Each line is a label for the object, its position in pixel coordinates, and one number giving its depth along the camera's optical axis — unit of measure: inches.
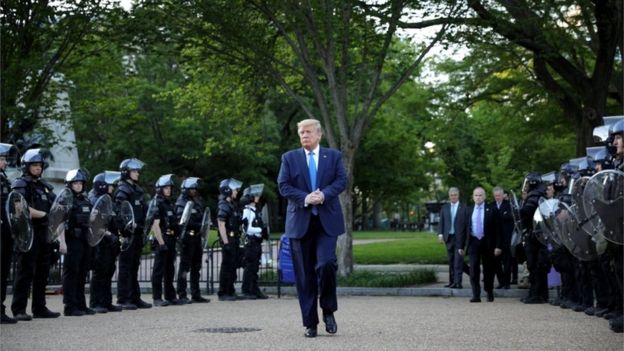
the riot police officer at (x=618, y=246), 396.5
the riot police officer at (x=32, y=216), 505.4
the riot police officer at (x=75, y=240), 542.8
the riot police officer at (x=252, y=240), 704.4
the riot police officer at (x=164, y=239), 631.8
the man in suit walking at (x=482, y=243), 658.2
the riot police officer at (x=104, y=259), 582.9
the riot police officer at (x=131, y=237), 598.2
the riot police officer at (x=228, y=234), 690.2
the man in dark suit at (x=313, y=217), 404.8
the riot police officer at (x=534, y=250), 641.0
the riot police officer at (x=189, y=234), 657.0
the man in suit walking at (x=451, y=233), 736.3
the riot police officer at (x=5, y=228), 477.7
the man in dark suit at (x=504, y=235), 704.4
